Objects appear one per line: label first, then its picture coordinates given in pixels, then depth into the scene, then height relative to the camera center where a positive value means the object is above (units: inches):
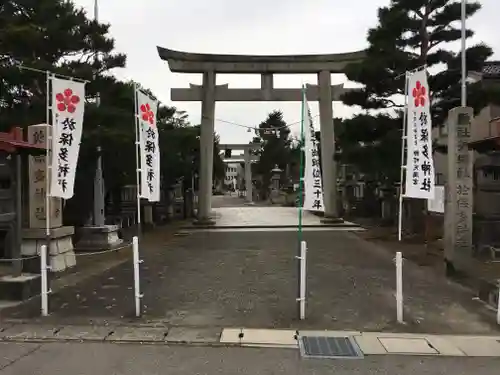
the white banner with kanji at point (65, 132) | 361.1 +33.2
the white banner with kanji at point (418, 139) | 341.4 +27.7
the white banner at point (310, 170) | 311.6 +5.5
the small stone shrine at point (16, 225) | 325.7 -34.8
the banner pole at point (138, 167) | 309.9 +7.1
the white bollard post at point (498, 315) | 283.2 -75.1
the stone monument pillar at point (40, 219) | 443.5 -35.6
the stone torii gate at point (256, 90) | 928.3 +165.8
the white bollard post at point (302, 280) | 289.3 -57.7
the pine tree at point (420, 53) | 614.2 +154.2
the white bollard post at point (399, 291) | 286.7 -62.4
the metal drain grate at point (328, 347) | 231.9 -79.8
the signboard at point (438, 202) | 522.9 -24.7
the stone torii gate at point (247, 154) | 2215.8 +108.0
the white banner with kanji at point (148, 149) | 318.3 +18.5
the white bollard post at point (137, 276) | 296.7 -56.4
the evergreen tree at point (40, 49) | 513.7 +139.3
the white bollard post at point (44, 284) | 298.9 -61.4
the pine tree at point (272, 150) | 2277.3 +128.6
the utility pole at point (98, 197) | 633.6 -23.2
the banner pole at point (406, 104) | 363.8 +53.3
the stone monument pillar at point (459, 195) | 428.1 -13.3
